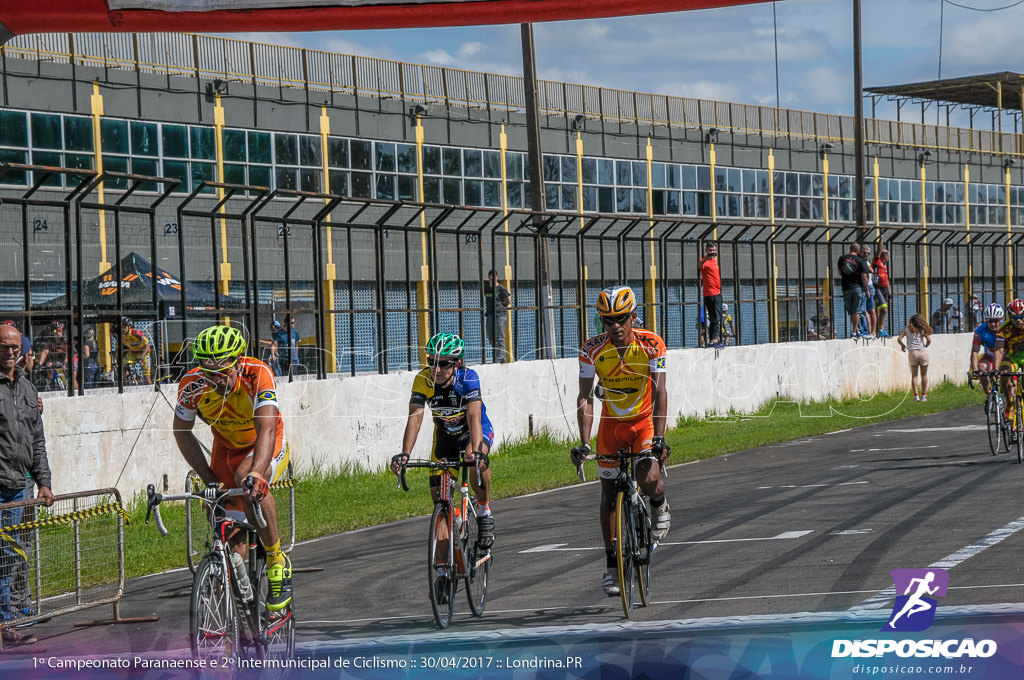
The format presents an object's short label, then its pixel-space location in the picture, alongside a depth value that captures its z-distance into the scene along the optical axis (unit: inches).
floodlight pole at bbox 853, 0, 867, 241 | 1373.0
